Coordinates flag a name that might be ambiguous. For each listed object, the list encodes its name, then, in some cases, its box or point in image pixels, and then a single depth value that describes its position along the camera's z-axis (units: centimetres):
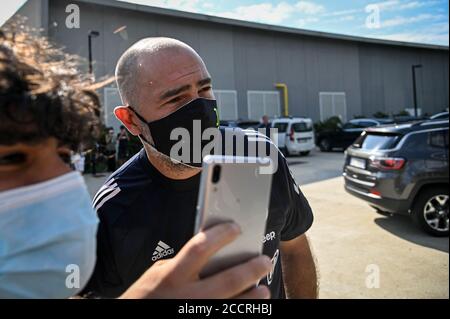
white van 1377
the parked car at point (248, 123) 1222
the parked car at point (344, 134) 1535
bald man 99
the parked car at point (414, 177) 488
